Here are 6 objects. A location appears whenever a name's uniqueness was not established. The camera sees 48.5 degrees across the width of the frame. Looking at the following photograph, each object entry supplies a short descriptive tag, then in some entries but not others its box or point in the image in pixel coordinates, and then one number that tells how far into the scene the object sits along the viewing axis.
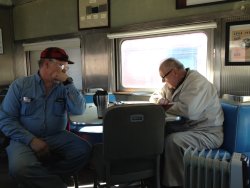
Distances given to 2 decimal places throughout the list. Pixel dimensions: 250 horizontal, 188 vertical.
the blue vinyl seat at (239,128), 2.53
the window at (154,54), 3.49
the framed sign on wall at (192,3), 3.19
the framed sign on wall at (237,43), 3.03
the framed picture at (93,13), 4.25
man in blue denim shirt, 2.20
